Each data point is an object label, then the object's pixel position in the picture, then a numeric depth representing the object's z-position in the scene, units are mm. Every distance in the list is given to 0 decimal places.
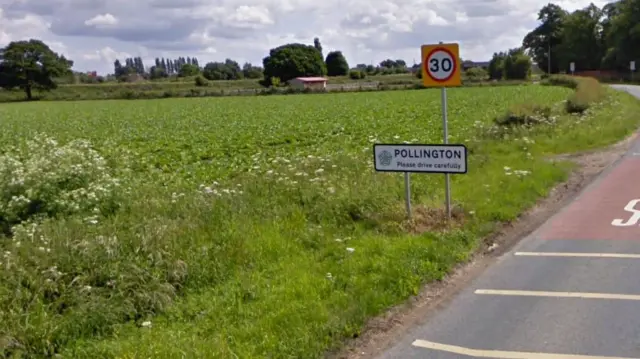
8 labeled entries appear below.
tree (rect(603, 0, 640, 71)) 71938
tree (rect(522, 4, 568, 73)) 95625
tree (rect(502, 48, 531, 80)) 80125
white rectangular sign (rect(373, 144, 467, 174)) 7105
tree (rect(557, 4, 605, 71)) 86250
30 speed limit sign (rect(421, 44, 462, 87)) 7223
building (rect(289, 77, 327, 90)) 81394
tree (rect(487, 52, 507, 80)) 84750
